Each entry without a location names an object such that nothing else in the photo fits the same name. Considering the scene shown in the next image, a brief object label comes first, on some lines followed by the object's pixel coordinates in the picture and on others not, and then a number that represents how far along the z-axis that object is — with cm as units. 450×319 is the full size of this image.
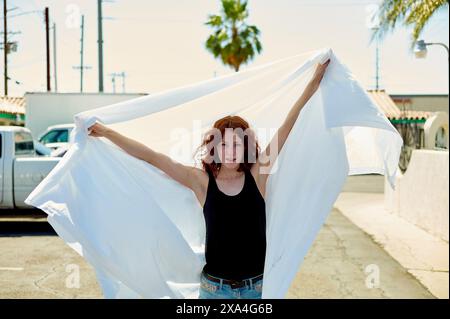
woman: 213
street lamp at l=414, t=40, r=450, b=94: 708
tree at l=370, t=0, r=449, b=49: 652
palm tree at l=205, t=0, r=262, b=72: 2395
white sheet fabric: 209
